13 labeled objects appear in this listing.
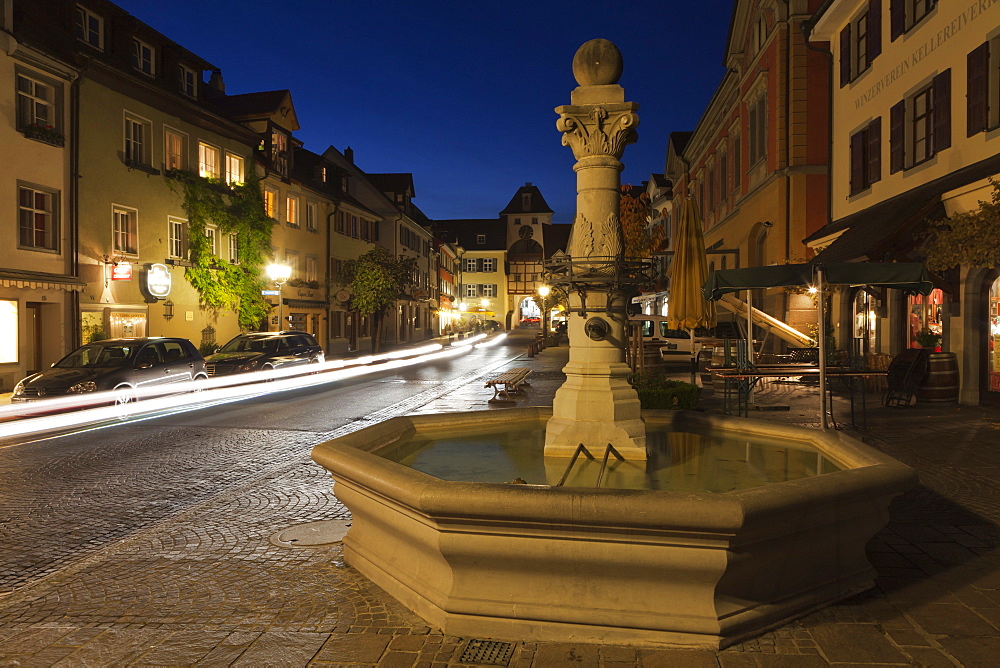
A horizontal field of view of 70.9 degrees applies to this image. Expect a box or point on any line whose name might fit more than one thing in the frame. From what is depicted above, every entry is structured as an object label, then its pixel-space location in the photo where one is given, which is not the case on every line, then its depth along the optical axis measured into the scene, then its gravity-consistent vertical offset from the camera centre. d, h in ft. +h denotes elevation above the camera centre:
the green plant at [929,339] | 49.24 -1.13
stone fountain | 11.91 -4.02
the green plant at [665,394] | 36.47 -3.71
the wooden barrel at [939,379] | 44.68 -3.57
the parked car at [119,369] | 45.03 -3.12
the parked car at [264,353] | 65.62 -2.90
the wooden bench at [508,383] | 53.01 -4.61
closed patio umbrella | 29.73 +2.16
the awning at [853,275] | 29.89 +2.09
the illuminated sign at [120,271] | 69.62 +5.27
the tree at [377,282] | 118.32 +7.14
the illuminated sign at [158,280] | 73.83 +4.69
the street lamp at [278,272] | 91.45 +6.77
